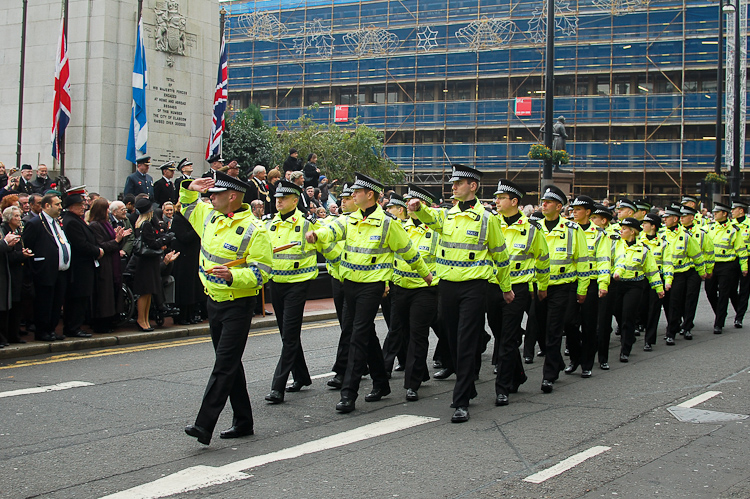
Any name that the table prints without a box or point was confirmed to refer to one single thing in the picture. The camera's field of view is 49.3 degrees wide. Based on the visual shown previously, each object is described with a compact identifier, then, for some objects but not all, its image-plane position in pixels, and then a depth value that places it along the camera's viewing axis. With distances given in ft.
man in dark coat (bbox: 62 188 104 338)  37.88
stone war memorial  61.41
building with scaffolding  136.67
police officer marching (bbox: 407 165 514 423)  24.95
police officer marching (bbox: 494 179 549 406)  27.32
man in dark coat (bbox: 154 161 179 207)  49.21
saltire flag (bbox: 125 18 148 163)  60.70
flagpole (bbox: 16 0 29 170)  63.36
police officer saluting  20.94
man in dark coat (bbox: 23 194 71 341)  36.40
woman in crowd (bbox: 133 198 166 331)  40.93
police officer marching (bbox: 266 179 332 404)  27.04
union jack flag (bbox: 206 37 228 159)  68.03
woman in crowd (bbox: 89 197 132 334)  39.17
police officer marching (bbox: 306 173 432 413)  26.07
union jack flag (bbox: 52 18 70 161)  58.65
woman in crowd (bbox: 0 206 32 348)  34.55
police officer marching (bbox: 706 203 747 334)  49.34
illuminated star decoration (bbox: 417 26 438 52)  149.28
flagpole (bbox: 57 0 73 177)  59.98
